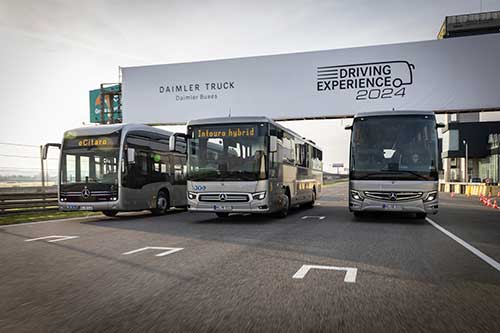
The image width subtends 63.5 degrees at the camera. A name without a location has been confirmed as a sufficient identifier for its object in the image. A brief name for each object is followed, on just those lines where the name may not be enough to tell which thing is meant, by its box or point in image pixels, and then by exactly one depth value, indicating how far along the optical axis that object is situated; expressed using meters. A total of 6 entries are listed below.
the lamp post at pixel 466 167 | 59.57
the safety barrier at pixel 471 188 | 31.47
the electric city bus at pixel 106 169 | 12.99
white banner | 22.08
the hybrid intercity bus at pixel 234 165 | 11.43
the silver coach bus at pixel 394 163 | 11.18
